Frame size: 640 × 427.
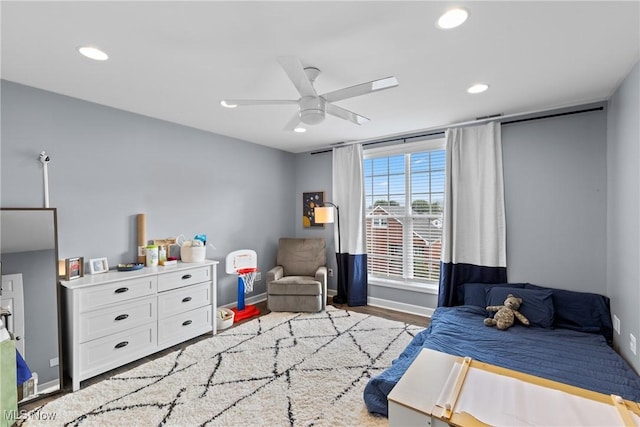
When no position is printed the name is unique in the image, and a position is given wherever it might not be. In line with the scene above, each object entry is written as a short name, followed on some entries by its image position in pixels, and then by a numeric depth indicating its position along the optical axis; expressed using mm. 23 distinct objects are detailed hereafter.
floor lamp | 4066
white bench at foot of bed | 1070
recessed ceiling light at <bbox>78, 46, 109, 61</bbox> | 1813
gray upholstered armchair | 3850
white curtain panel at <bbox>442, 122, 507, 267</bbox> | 3225
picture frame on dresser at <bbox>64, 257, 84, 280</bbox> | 2447
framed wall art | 4816
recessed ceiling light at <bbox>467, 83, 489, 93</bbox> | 2408
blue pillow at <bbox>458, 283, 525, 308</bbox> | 3100
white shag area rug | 1929
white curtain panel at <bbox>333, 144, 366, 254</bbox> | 4266
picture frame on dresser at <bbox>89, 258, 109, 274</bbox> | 2693
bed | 1899
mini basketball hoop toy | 3846
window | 3818
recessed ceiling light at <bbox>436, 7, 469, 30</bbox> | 1489
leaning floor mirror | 2088
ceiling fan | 1734
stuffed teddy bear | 2603
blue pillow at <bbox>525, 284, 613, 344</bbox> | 2559
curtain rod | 2776
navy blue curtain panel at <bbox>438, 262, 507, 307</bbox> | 3264
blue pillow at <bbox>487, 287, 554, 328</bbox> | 2660
